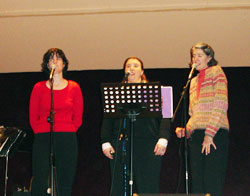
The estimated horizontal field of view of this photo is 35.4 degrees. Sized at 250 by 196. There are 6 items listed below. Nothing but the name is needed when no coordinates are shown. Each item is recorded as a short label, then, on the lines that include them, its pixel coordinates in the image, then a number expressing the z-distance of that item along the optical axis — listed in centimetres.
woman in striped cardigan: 327
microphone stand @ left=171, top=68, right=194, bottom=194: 324
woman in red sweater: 347
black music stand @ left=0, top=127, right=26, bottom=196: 403
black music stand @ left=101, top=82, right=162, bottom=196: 315
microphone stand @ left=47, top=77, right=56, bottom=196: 306
